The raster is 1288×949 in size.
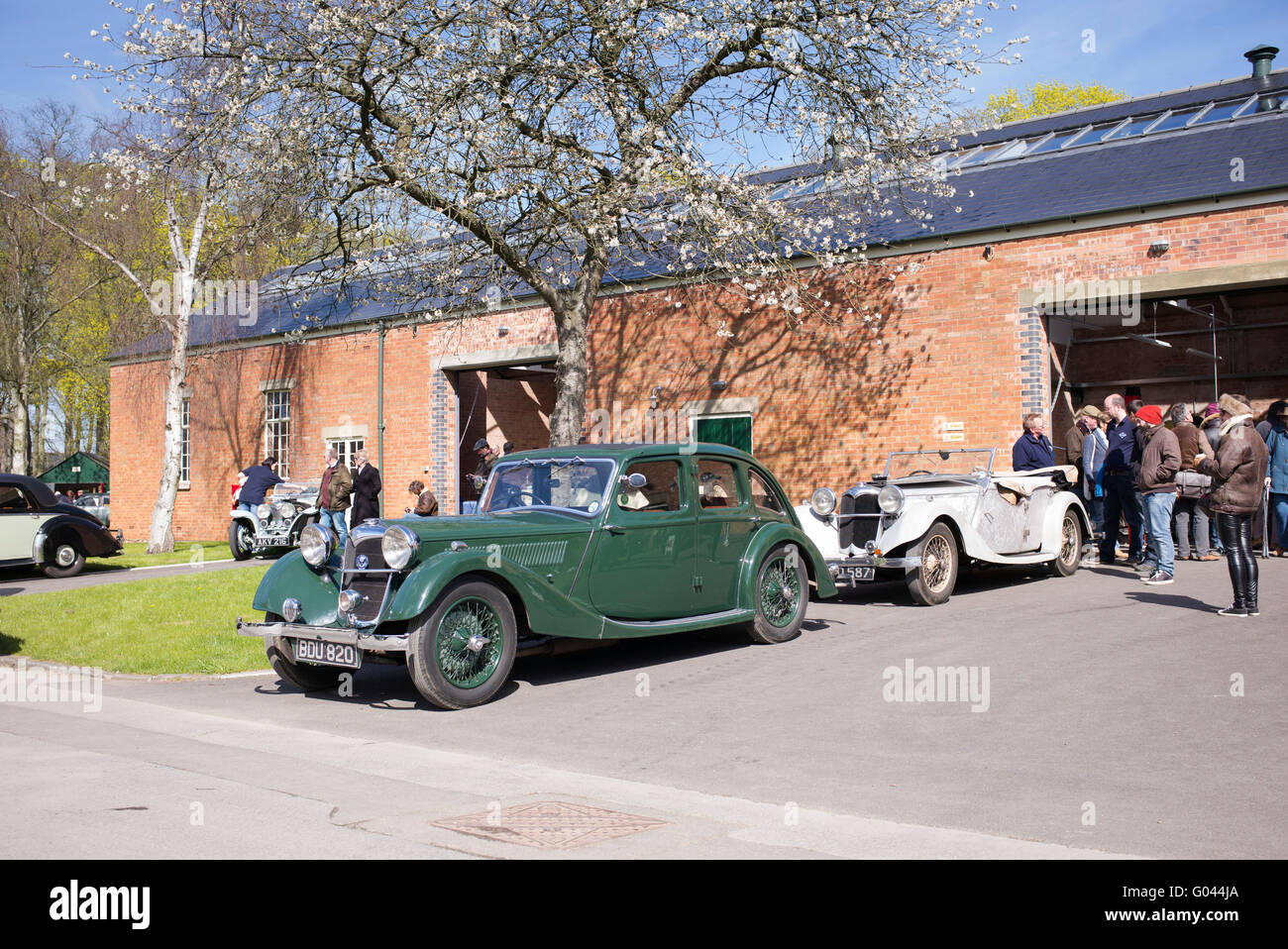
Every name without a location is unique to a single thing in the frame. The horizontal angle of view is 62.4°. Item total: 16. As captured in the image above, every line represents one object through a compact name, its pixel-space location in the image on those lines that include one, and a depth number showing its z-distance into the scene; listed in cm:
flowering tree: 1212
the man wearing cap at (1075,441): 1460
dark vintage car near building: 1600
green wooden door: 1792
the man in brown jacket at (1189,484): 1247
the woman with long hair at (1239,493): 930
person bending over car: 1950
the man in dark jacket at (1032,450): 1347
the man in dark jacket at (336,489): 1717
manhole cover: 415
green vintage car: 718
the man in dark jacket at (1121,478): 1300
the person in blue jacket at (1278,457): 1334
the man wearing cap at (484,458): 1360
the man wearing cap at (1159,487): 1095
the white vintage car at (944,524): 1107
